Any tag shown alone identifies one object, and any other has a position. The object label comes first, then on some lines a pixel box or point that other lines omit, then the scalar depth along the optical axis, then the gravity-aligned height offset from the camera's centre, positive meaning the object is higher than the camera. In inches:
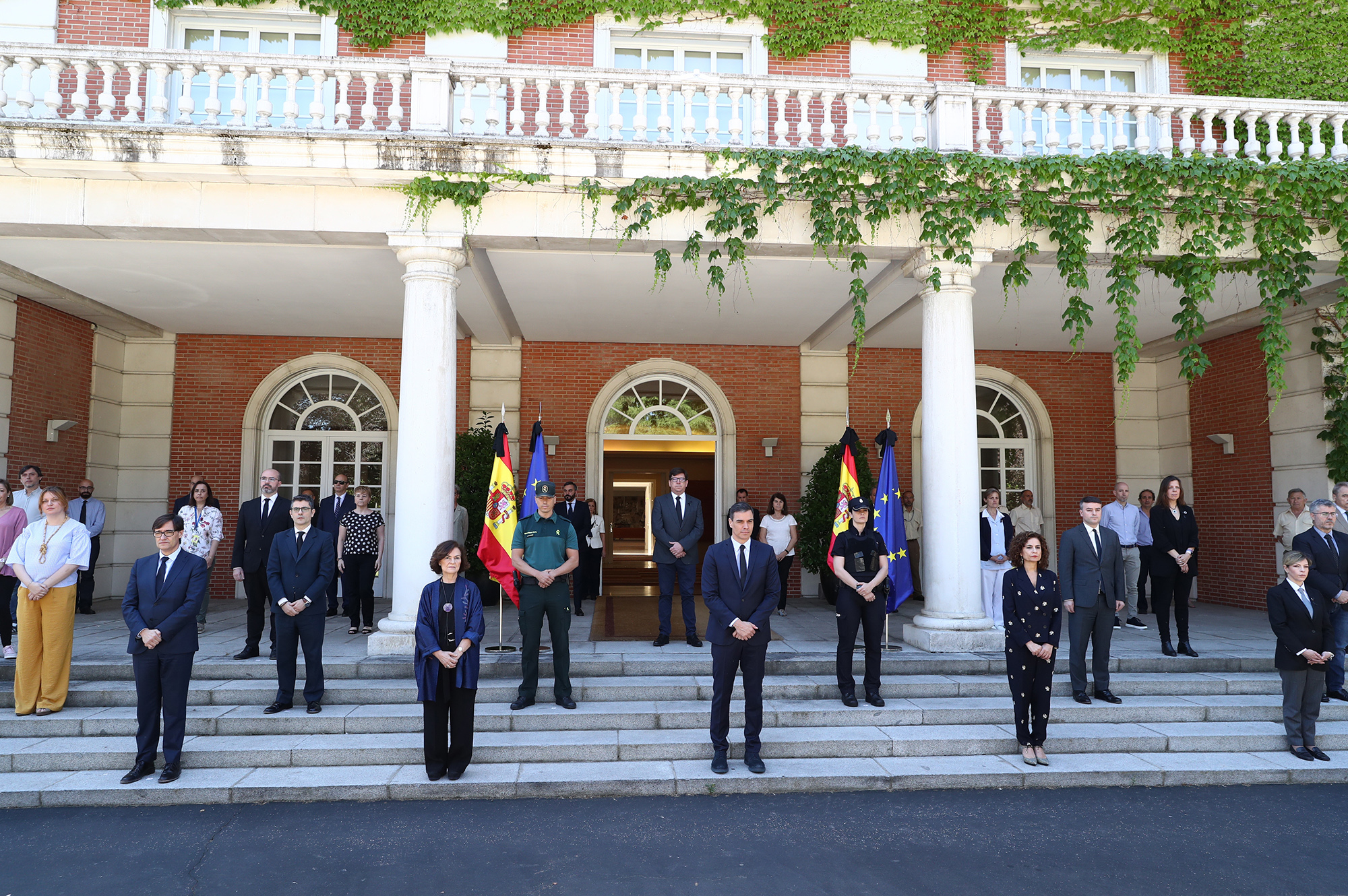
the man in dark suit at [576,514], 389.7 -10.3
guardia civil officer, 228.8 -28.9
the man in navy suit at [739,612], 195.2 -29.2
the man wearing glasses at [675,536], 290.5 -15.9
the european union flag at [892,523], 281.0 -10.5
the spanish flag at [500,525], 268.4 -11.0
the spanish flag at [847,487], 284.0 +2.7
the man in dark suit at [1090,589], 237.6 -28.3
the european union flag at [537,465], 277.6 +10.2
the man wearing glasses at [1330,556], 242.7 -18.5
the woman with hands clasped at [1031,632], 198.5 -34.5
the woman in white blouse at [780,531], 370.0 -17.2
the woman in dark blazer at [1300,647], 209.6 -40.1
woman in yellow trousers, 221.9 -32.4
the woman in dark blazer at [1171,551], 284.0 -19.9
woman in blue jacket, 185.0 -39.0
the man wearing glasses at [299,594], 221.8 -28.3
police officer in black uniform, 236.5 -29.2
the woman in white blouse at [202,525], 279.6 -12.0
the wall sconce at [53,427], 382.0 +30.9
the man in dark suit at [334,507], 313.6 -6.1
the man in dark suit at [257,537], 269.3 -15.4
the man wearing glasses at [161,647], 187.8 -36.8
